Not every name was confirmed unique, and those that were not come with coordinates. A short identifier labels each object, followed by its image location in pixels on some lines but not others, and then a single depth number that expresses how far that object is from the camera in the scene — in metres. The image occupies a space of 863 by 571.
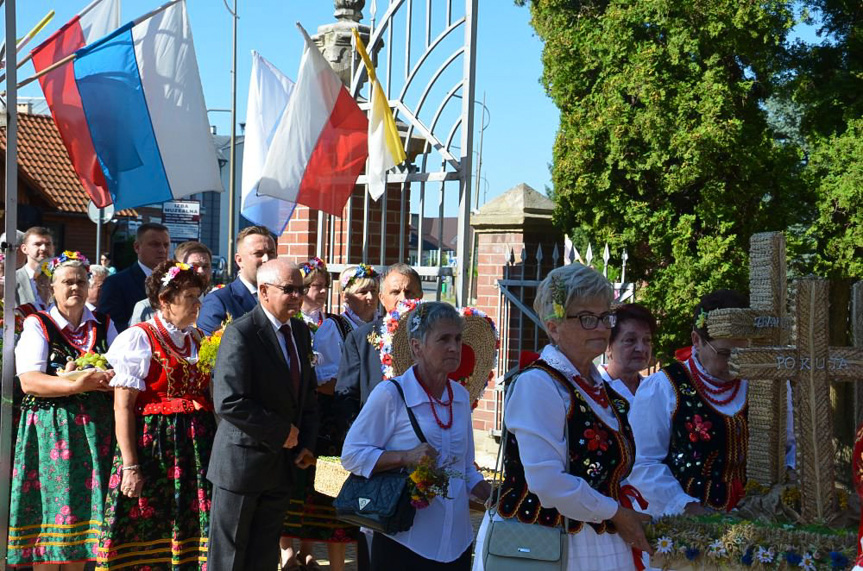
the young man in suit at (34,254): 6.75
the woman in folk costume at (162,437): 5.08
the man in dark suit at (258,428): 4.70
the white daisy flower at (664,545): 3.19
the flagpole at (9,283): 4.32
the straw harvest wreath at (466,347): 5.09
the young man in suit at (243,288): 5.84
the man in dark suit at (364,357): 5.38
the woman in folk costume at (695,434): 3.70
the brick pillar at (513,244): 8.41
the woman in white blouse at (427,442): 3.94
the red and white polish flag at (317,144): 6.86
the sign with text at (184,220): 27.95
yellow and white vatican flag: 6.91
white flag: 7.02
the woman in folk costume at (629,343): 4.46
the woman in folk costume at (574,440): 2.98
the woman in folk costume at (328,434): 5.82
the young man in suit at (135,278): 6.43
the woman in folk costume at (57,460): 5.50
